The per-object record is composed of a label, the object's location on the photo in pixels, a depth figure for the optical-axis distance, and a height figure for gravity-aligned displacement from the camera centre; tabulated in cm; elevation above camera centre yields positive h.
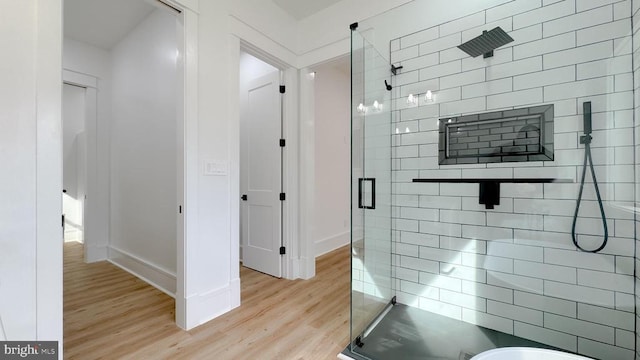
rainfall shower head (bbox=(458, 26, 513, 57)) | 182 +98
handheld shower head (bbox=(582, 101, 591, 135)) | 157 +38
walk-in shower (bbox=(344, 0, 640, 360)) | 154 -1
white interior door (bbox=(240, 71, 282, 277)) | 298 +4
